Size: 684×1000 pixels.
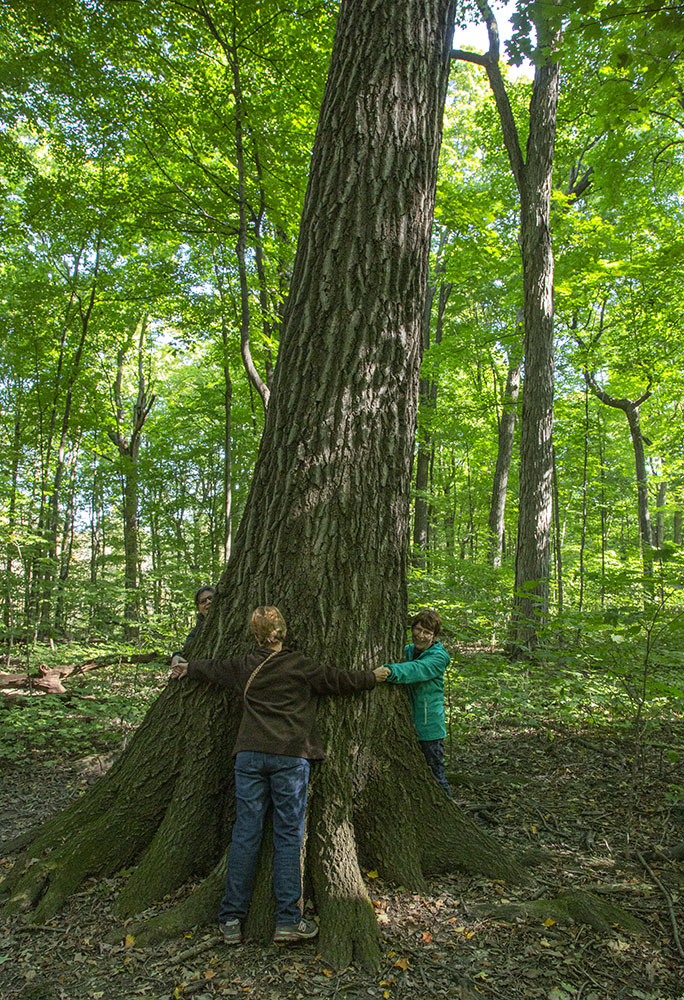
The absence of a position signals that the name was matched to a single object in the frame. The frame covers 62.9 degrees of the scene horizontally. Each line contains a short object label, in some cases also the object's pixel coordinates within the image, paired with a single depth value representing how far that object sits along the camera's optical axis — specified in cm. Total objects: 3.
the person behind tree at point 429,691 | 374
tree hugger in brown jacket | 266
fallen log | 805
